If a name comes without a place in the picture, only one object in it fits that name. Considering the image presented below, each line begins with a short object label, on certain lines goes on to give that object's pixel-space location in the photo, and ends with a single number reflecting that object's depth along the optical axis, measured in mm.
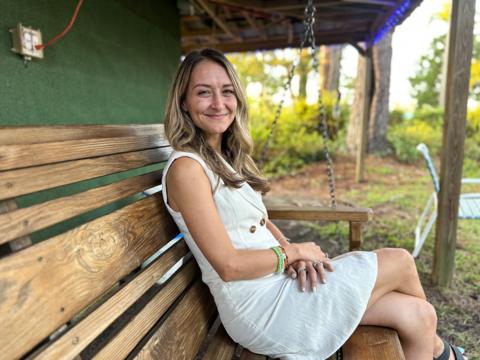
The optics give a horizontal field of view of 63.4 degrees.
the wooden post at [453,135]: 2729
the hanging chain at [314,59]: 2308
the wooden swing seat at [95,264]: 869
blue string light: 4048
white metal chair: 3246
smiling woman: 1366
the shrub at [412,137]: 9359
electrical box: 2162
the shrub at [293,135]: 9070
